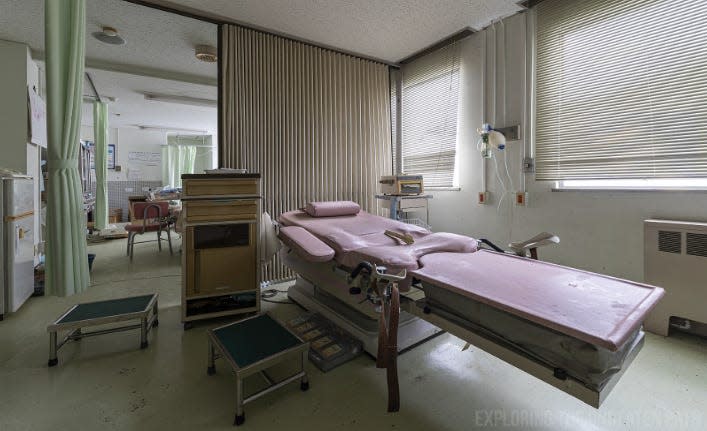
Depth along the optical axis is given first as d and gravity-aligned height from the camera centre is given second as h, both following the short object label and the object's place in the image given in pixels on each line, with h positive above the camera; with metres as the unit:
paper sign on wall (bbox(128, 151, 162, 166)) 8.64 +1.43
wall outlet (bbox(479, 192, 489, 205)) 3.07 +0.11
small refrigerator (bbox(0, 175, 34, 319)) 2.33 -0.24
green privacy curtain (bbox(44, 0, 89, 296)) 1.93 +0.47
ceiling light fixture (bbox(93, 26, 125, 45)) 3.13 +1.77
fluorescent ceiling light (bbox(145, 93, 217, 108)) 5.44 +1.92
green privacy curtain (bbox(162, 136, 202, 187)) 8.79 +1.37
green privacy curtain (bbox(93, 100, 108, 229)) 5.50 +0.87
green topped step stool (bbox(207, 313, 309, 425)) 1.41 -0.68
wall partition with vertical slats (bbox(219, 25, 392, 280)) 2.96 +0.92
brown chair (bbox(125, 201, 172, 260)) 4.29 -0.14
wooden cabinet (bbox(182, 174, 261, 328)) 2.26 -0.27
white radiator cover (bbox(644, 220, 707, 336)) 1.94 -0.38
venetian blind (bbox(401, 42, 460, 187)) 3.38 +1.07
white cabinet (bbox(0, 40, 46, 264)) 3.31 +1.08
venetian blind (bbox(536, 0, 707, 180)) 2.00 +0.84
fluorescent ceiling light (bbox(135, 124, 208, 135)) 8.33 +2.19
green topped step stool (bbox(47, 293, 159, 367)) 1.80 -0.64
